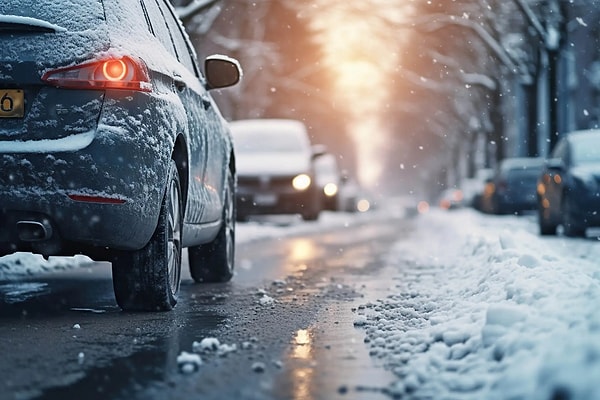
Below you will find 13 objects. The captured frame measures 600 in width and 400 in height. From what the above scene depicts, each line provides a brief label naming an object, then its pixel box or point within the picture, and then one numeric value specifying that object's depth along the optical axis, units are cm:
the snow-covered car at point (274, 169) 1978
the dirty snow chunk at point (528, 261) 709
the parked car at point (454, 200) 4972
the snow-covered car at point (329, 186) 2836
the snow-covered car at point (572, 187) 1490
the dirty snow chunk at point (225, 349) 471
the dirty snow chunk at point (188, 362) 431
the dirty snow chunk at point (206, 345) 482
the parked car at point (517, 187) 2889
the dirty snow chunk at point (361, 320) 577
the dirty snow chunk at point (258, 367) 434
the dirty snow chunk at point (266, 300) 679
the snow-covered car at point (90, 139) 530
